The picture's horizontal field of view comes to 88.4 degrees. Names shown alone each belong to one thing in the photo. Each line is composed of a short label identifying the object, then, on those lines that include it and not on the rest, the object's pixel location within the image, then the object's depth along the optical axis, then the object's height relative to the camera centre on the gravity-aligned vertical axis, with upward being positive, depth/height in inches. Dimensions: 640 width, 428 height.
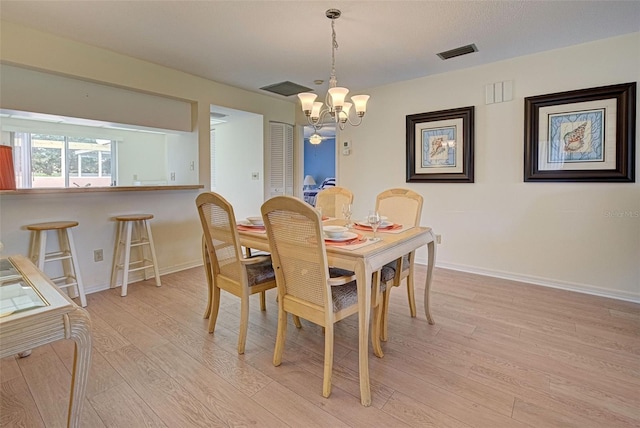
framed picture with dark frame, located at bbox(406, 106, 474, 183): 145.1 +28.0
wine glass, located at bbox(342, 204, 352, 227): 99.2 -1.9
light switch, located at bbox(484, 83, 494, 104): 137.7 +47.2
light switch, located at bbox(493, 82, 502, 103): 135.6 +47.2
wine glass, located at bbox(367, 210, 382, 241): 82.0 -3.6
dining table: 63.6 -10.2
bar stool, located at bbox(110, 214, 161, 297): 124.1 -14.6
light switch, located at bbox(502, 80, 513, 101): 133.0 +47.0
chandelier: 91.3 +30.3
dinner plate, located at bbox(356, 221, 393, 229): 92.9 -5.1
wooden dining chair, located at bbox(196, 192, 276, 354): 79.8 -14.6
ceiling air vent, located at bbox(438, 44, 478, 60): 120.7 +58.6
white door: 196.5 +30.1
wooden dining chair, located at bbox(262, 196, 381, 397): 62.6 -13.4
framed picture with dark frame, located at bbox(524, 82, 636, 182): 111.9 +25.7
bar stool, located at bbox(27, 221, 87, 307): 105.2 -15.4
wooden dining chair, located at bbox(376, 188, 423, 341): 86.6 -3.7
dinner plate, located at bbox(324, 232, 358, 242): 73.8 -7.0
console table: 38.2 -13.8
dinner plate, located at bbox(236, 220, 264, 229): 92.6 -5.0
